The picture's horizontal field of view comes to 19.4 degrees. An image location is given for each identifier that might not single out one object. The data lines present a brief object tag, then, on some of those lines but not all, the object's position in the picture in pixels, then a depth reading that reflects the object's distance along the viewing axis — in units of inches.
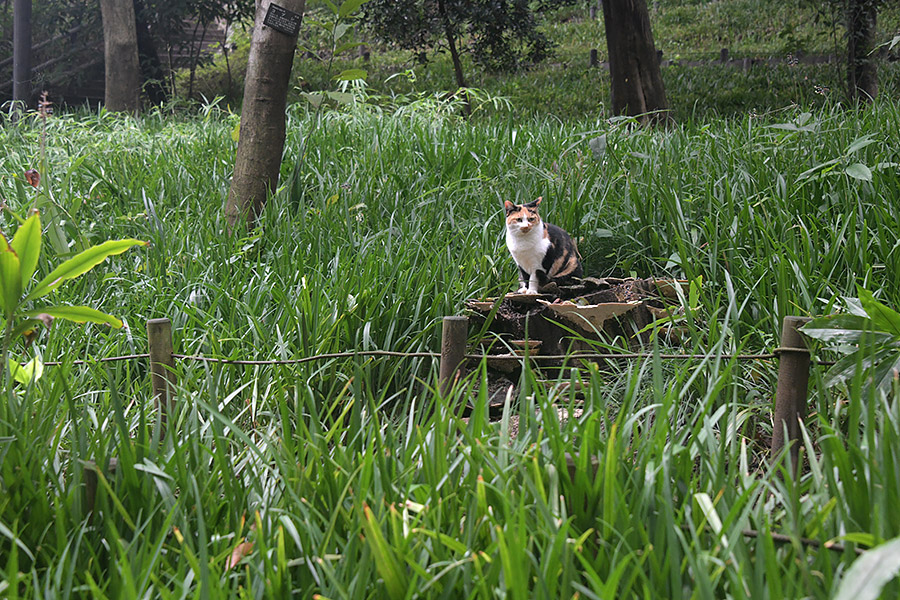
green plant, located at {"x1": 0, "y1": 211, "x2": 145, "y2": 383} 331.0
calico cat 397.6
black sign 421.9
